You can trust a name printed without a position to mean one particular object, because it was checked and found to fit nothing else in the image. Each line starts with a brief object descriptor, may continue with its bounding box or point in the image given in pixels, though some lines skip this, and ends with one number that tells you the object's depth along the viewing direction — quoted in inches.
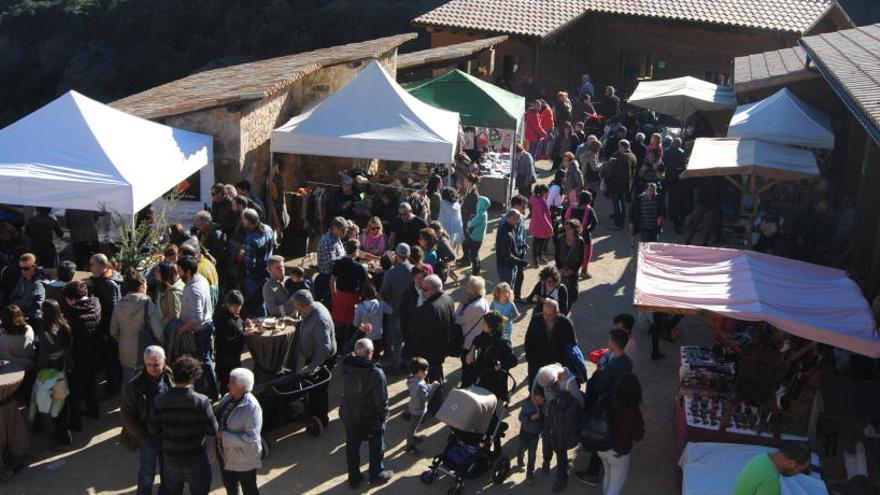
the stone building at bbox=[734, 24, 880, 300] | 415.5
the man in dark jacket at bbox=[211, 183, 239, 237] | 405.1
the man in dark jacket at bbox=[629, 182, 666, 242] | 473.7
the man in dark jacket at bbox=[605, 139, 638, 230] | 551.8
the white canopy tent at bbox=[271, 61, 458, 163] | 463.8
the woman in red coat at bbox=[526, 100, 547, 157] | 694.5
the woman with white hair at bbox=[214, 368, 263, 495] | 244.2
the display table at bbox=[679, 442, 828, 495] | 248.1
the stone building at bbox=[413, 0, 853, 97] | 933.8
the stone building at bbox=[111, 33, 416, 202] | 460.1
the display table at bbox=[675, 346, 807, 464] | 284.4
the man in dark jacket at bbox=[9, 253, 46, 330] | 313.1
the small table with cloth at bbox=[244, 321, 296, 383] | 308.0
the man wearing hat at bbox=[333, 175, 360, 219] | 460.8
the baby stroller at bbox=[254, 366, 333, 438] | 298.2
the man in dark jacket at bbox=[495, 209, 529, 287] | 407.8
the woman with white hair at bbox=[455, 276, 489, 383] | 319.0
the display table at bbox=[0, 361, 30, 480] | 274.5
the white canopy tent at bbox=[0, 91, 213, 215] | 361.4
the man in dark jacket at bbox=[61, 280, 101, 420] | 300.4
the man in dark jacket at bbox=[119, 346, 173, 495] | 252.8
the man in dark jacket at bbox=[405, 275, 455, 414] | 311.0
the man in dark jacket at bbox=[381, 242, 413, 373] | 343.3
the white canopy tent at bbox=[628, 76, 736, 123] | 671.8
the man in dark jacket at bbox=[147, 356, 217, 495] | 240.5
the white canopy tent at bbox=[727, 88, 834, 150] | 518.3
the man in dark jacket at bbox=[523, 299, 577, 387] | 299.0
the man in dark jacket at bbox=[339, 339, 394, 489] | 266.4
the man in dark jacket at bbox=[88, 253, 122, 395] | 314.2
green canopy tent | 581.0
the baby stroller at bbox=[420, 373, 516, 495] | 271.1
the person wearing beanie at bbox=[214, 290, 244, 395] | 308.8
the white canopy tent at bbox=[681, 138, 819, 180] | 450.6
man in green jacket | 219.3
